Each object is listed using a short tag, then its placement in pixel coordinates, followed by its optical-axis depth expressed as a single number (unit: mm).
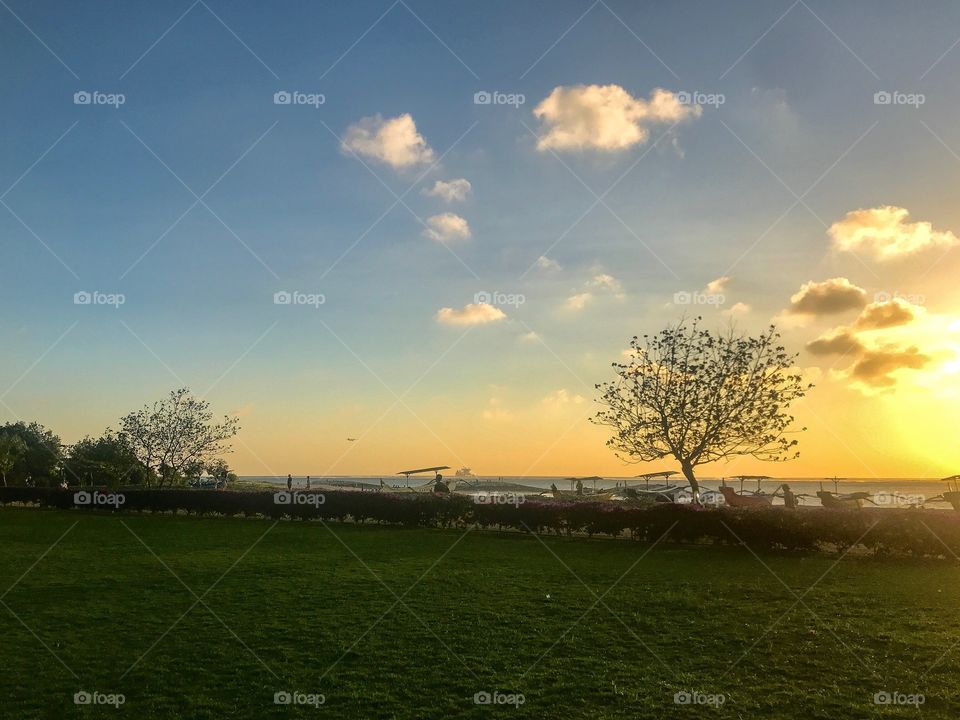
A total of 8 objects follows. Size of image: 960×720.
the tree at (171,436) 48844
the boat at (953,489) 30431
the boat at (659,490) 35344
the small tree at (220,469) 53100
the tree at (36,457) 69438
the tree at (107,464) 51447
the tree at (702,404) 29297
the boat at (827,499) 30572
